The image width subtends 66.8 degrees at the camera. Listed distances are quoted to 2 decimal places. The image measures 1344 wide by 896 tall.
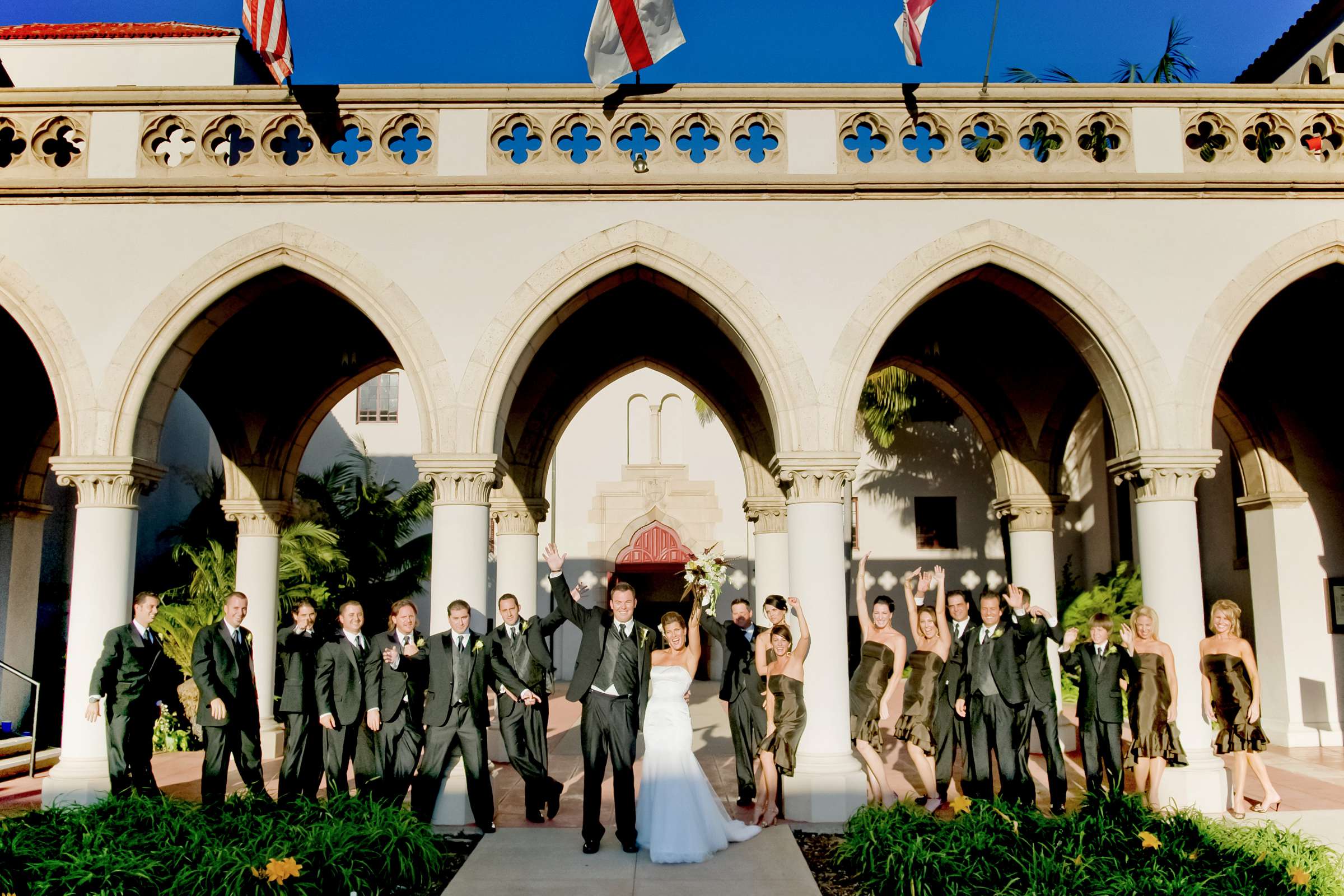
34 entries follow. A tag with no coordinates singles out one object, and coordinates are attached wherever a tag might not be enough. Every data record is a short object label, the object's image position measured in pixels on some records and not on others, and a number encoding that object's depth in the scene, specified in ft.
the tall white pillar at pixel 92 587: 27.37
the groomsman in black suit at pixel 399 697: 24.52
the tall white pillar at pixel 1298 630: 37.99
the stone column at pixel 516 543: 41.68
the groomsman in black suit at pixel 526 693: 25.17
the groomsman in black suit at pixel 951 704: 25.93
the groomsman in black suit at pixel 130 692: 24.16
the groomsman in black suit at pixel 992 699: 24.97
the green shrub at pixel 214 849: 17.52
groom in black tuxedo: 22.48
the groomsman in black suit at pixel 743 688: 27.27
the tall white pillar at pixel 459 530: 28.02
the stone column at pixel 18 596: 37.93
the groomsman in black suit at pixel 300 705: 24.38
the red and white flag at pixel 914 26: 28.76
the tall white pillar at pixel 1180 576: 27.35
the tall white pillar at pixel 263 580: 37.52
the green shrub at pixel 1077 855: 17.90
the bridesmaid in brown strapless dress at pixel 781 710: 25.23
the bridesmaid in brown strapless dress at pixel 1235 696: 26.30
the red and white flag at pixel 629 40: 28.89
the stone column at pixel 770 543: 40.96
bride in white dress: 21.85
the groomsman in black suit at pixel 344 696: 24.29
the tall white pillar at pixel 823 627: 26.76
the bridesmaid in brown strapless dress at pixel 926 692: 26.61
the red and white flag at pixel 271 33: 28.99
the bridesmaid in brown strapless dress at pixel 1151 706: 25.90
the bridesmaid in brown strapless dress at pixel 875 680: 26.37
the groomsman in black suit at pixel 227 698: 24.00
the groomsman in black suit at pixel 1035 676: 24.97
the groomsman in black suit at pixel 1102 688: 25.85
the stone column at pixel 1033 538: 38.22
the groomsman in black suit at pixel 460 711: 24.67
